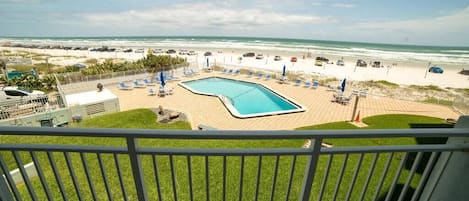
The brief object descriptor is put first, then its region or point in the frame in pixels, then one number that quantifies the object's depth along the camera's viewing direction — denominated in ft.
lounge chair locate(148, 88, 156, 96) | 51.81
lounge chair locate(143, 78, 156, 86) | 60.59
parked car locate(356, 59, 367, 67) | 111.04
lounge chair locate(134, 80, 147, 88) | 57.98
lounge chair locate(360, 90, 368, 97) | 51.88
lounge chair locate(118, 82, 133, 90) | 56.70
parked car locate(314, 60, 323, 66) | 113.97
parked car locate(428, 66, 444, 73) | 96.37
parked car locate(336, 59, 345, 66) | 114.29
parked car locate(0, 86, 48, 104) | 34.17
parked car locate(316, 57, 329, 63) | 126.58
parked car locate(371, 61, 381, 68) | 109.56
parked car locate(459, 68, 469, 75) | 94.41
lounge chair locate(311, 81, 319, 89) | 60.92
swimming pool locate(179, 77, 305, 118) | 46.88
